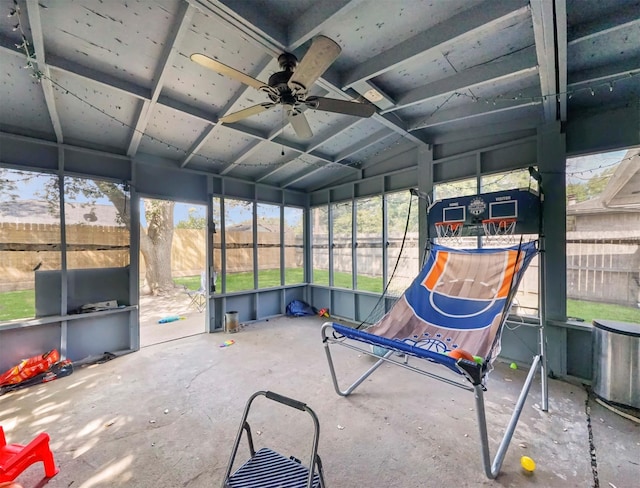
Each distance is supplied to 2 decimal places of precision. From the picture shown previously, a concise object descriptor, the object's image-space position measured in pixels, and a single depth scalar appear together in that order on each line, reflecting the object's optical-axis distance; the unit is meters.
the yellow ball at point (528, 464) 1.88
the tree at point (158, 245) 8.20
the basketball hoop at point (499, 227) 3.00
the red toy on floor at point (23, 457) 1.67
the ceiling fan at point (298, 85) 1.68
